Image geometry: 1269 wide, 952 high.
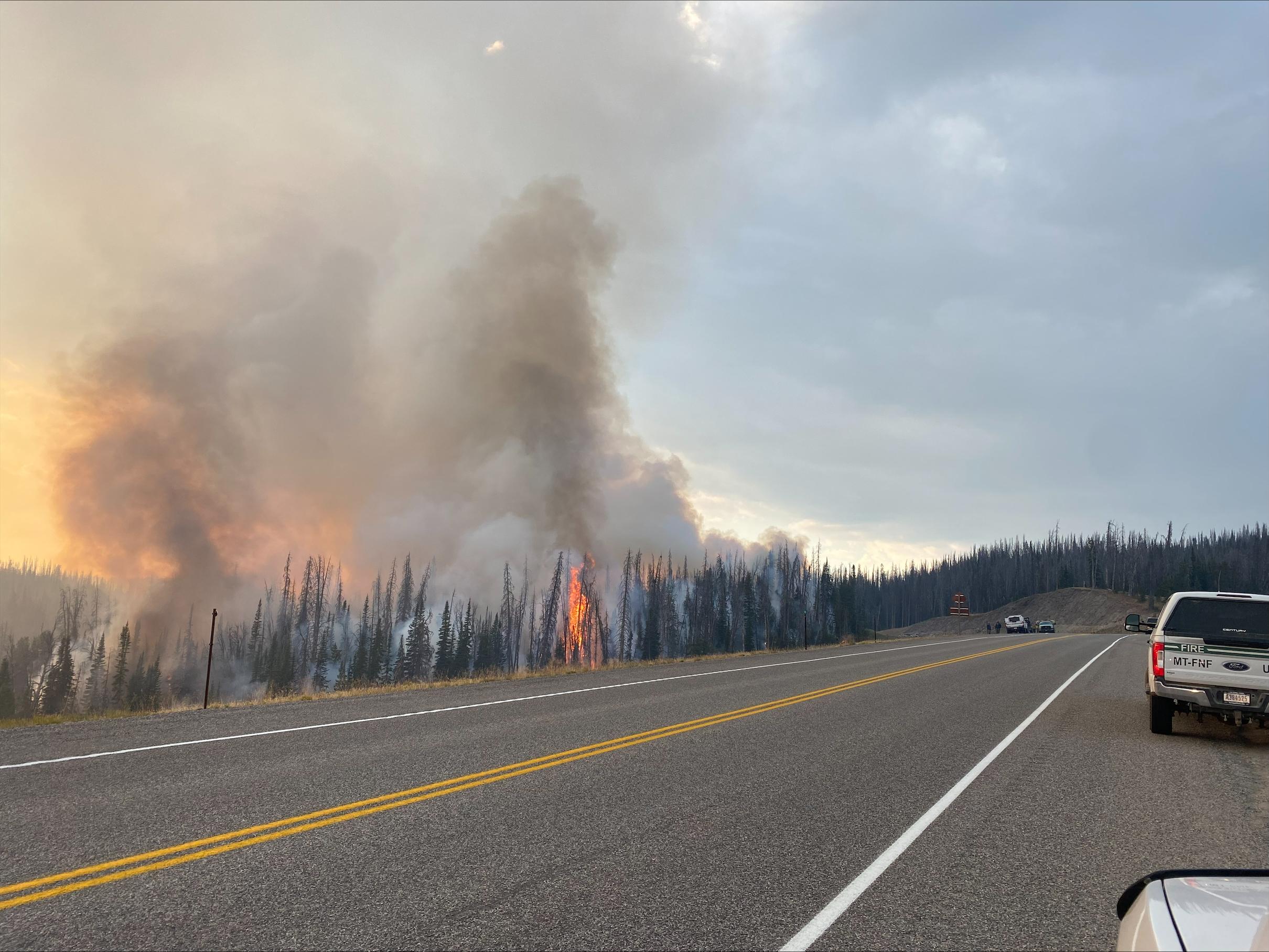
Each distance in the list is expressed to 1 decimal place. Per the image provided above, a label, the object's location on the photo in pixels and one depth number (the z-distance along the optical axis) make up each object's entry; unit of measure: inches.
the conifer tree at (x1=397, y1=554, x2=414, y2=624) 5959.6
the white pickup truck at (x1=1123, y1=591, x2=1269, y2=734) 401.1
